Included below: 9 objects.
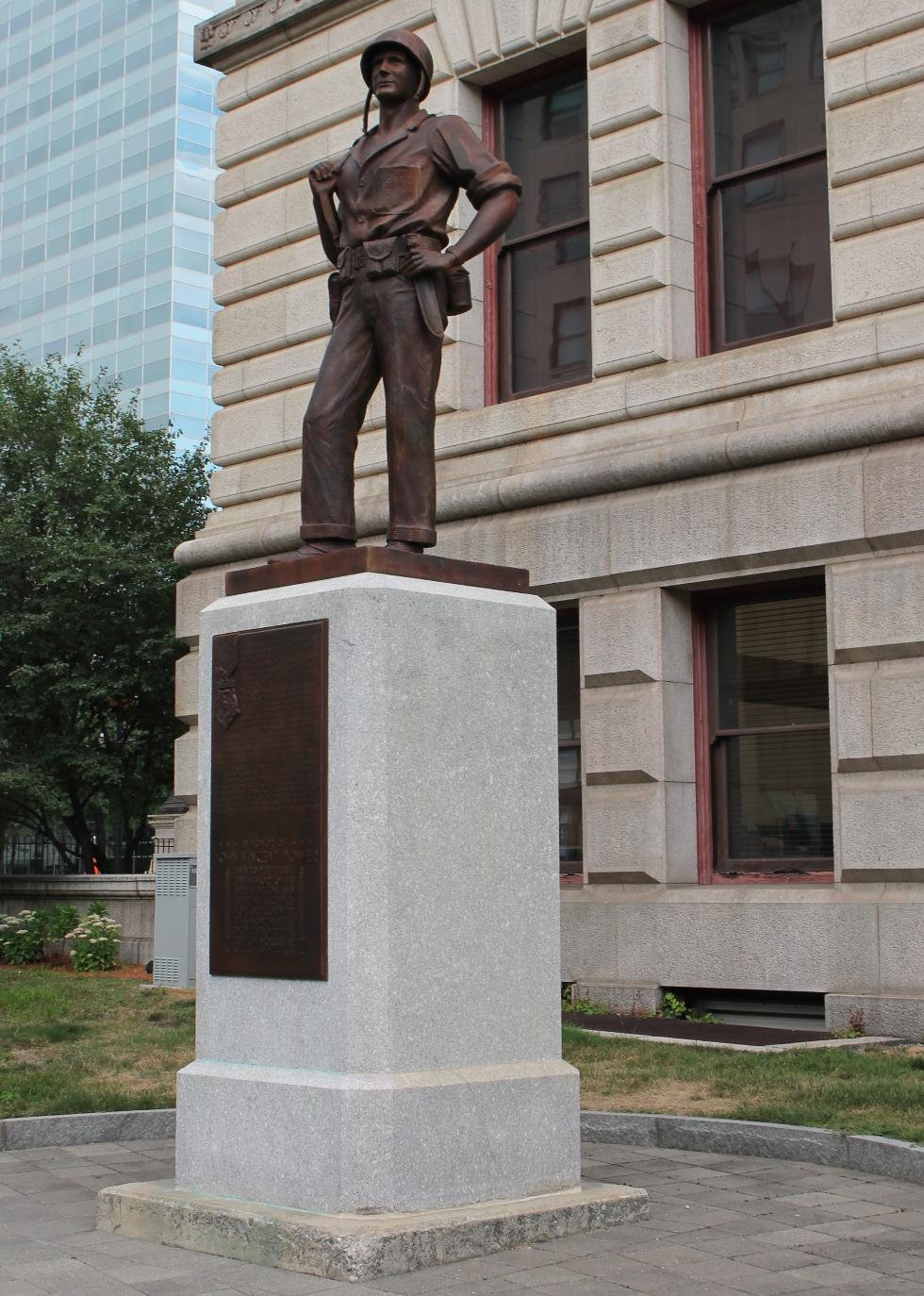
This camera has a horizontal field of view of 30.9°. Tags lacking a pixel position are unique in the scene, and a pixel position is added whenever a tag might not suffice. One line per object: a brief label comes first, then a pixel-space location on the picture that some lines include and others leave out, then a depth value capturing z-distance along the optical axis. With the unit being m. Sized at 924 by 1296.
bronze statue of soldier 8.28
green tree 29.20
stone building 13.07
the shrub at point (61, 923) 21.25
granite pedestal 7.20
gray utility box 17.36
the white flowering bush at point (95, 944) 19.98
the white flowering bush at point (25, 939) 21.45
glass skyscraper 99.56
